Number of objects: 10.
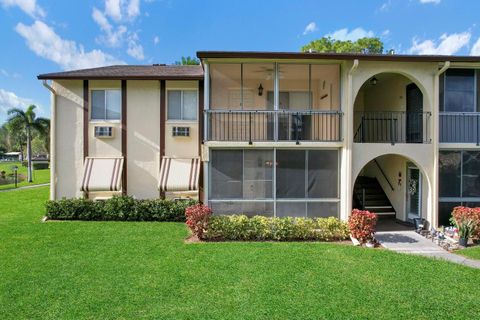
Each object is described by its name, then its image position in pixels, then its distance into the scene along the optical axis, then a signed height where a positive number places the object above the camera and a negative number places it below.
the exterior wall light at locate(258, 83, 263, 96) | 15.58 +3.71
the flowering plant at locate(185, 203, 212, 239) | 11.45 -2.30
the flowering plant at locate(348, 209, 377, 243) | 11.08 -2.44
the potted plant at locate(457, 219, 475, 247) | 11.01 -2.61
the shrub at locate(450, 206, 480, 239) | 11.02 -2.30
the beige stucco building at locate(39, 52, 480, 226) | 12.65 +1.25
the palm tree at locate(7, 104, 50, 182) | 35.32 +4.52
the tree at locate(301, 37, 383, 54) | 35.34 +14.00
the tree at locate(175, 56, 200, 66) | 42.72 +14.59
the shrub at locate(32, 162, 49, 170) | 58.12 -1.20
